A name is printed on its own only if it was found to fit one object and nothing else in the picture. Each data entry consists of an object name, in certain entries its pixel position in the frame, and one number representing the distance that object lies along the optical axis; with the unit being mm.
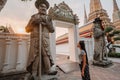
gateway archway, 4904
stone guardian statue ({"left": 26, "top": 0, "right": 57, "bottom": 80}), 2273
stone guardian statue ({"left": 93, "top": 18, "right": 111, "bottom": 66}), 4379
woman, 1930
